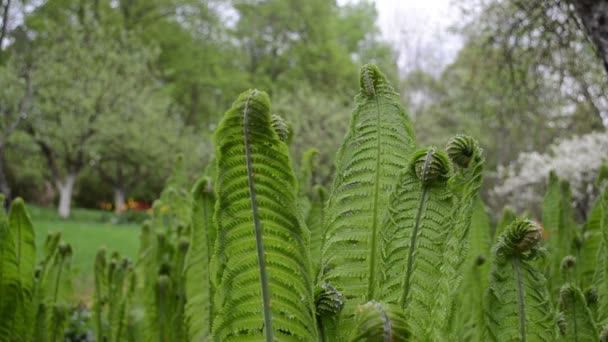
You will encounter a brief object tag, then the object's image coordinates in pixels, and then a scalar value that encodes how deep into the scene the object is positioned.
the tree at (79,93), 22.09
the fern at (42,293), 1.33
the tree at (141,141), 24.30
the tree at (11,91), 19.45
